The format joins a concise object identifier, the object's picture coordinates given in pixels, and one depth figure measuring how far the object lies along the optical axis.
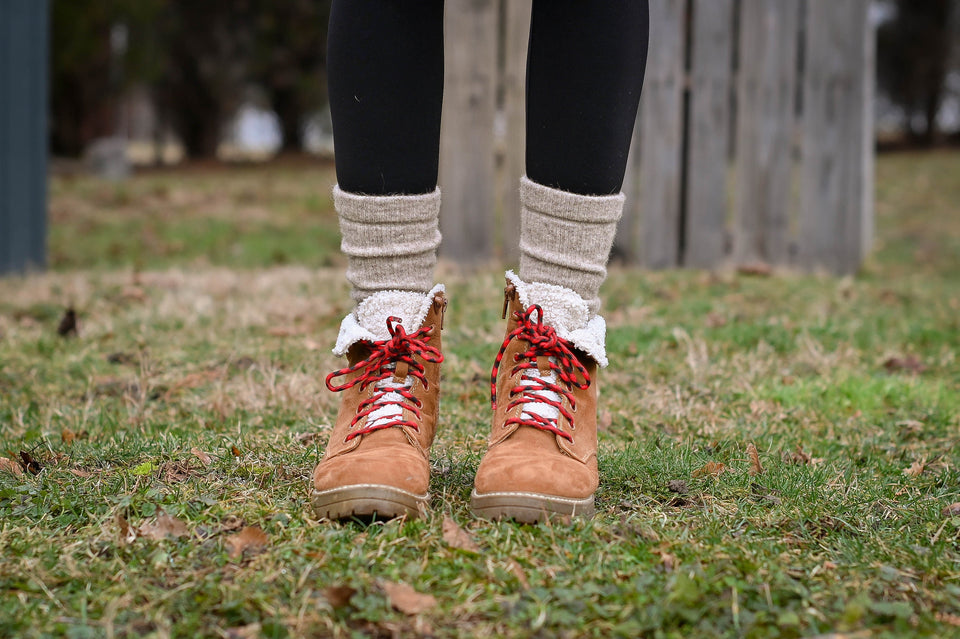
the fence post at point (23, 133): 4.71
